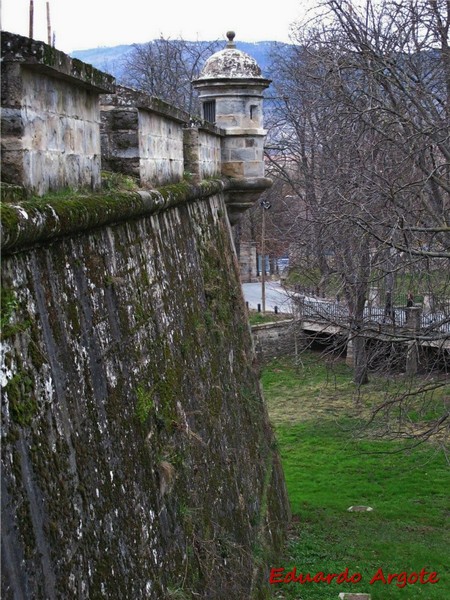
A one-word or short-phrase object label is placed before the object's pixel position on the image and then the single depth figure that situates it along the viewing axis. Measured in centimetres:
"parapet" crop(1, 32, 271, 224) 456
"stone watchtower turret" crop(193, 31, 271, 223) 1517
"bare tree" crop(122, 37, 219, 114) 4166
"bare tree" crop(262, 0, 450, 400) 1232
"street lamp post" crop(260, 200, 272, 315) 3459
